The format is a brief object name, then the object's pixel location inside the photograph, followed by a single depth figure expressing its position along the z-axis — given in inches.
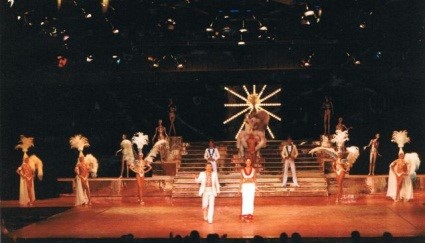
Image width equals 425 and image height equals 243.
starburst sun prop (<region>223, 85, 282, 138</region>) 1005.2
